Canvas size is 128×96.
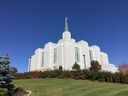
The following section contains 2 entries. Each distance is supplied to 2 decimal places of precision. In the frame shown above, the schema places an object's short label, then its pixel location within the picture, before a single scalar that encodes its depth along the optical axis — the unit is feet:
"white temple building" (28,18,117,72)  124.24
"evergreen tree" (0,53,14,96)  33.01
